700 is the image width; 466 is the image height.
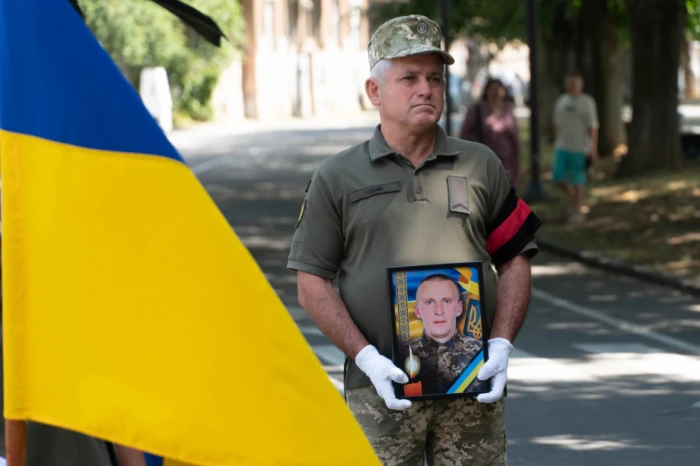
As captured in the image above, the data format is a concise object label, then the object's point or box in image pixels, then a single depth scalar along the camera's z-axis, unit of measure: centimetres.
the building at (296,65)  6956
